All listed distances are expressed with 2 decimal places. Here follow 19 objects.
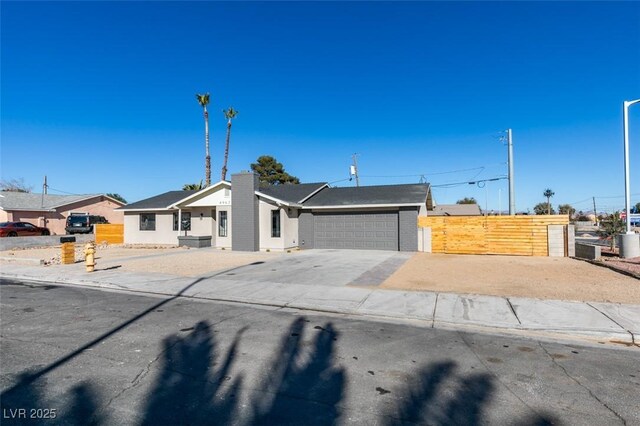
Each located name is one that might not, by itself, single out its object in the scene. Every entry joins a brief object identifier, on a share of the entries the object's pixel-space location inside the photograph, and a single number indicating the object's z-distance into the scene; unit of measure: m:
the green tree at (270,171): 47.81
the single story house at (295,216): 20.64
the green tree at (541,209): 76.57
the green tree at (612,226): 17.72
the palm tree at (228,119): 42.66
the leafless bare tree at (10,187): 64.45
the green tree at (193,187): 35.38
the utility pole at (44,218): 36.72
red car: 28.39
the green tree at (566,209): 82.84
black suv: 33.19
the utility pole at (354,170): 41.64
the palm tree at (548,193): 85.52
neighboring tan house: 35.56
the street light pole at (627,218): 14.95
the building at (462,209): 48.78
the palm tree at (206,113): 39.12
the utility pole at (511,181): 27.61
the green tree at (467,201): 83.51
